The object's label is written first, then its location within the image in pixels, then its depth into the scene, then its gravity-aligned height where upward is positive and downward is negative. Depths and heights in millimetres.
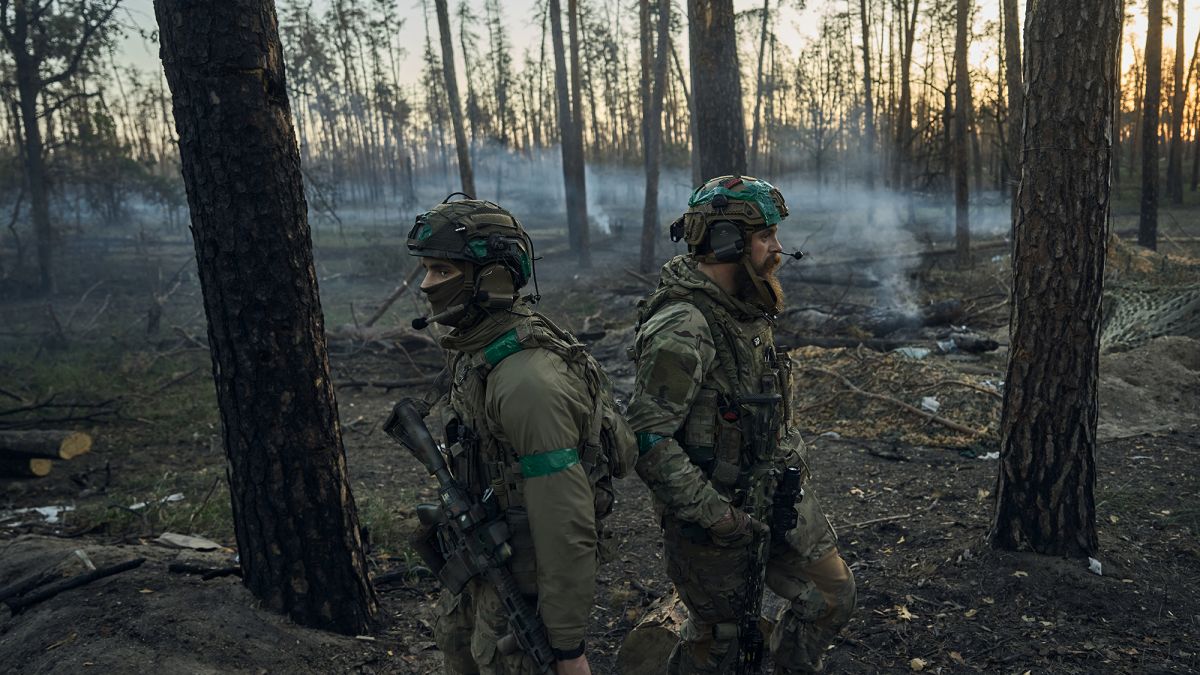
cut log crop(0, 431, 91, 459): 6922 -1877
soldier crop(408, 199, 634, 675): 2123 -638
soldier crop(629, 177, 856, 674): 2701 -901
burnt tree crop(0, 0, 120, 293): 16828 +3965
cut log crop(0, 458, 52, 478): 6871 -2015
